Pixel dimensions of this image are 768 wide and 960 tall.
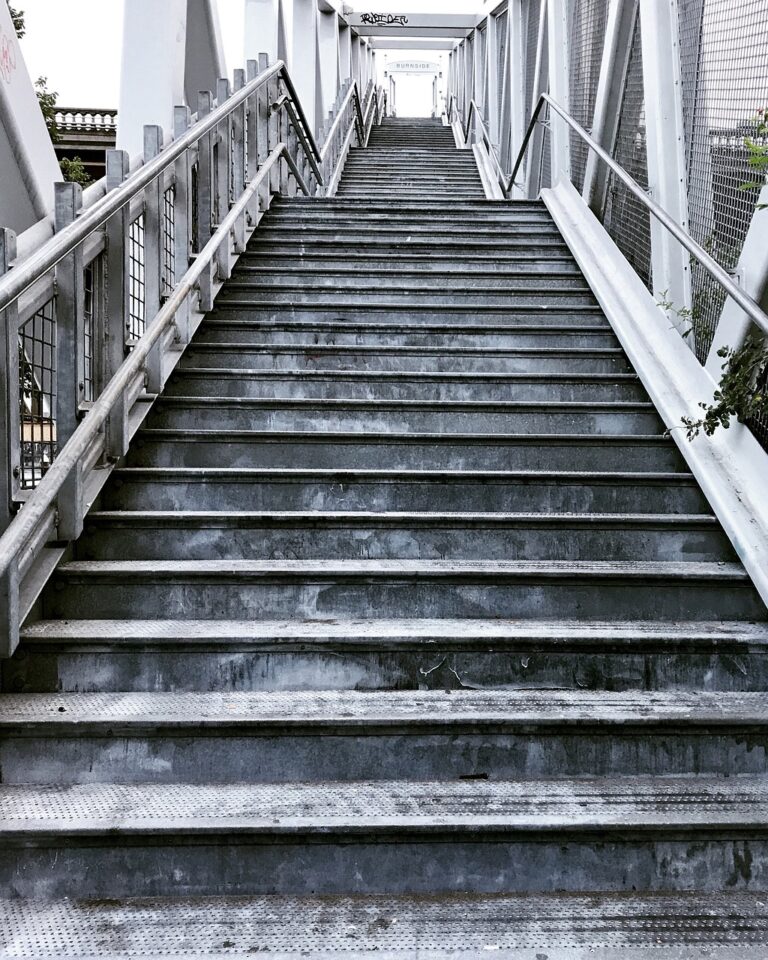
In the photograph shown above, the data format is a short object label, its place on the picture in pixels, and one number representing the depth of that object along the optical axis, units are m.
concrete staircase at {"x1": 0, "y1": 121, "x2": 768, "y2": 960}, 1.88
